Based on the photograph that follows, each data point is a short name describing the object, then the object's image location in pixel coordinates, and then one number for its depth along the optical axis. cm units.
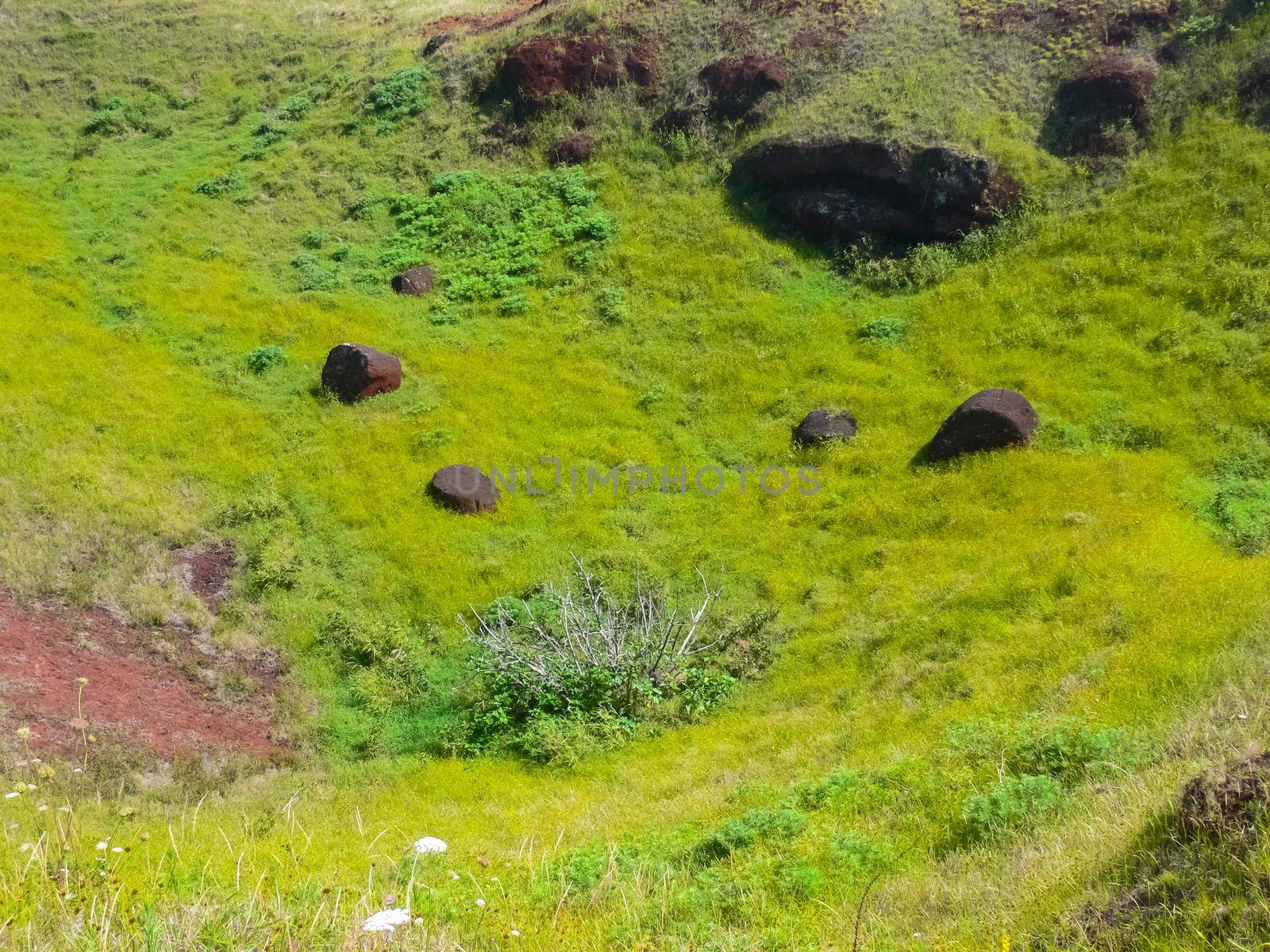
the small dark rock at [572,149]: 2802
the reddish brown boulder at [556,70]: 2978
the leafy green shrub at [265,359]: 2150
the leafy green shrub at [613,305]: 2273
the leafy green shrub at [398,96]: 3138
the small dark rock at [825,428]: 1811
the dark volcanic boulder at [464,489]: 1725
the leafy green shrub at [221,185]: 2894
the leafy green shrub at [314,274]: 2486
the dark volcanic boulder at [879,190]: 2220
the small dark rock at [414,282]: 2456
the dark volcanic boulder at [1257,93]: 2175
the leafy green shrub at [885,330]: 2039
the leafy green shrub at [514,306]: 2344
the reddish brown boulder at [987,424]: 1639
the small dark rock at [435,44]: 3456
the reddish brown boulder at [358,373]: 2036
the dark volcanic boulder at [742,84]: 2736
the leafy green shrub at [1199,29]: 2397
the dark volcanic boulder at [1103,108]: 2289
